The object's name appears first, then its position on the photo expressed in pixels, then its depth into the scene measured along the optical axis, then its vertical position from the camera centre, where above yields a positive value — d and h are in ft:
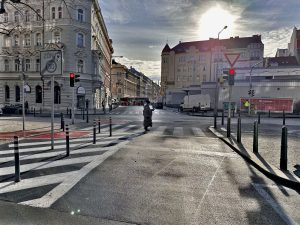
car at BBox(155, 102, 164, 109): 170.81 -2.73
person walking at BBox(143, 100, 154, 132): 43.45 -2.94
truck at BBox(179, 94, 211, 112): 116.62 -0.55
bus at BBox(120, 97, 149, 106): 237.84 +0.08
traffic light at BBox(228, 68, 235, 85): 34.42 +3.87
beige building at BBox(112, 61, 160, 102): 296.92 +26.61
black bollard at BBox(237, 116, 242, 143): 29.78 -3.89
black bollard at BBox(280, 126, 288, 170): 18.21 -3.77
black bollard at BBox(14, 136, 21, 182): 15.78 -4.25
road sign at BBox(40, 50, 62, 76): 25.03 +3.97
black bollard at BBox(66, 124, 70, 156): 22.18 -3.95
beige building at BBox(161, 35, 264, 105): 238.27 +47.69
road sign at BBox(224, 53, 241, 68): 32.01 +6.12
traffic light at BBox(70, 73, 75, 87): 53.59 +4.91
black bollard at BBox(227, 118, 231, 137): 33.89 -3.69
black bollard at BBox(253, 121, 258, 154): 24.53 -3.85
